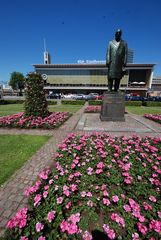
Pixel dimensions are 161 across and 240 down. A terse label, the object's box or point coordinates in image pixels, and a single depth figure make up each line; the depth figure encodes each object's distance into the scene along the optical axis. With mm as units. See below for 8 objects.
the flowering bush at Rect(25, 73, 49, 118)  8922
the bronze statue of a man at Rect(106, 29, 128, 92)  8477
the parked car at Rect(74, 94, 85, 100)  37562
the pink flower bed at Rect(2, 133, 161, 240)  1879
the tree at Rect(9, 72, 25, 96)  63094
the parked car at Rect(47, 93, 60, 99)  39784
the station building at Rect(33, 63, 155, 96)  57812
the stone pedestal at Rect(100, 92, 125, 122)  9016
